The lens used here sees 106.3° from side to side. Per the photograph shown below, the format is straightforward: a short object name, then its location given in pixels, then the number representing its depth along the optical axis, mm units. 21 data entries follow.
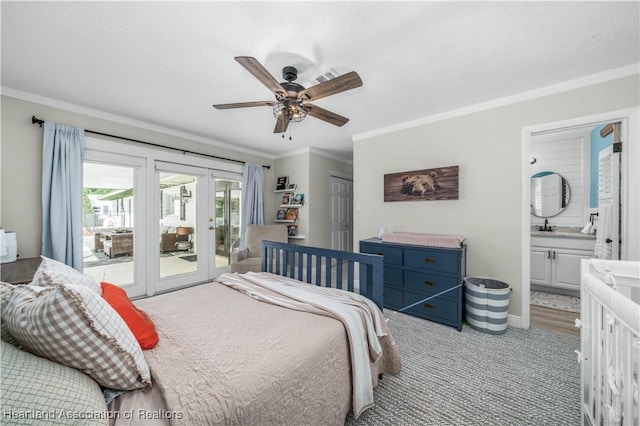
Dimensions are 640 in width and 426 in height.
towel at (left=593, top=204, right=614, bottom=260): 2396
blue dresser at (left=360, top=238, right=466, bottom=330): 2455
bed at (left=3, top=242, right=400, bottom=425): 846
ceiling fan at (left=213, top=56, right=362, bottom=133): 1541
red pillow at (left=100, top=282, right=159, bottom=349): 1120
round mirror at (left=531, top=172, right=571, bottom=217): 3742
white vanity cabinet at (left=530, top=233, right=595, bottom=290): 3172
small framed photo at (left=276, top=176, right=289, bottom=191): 4797
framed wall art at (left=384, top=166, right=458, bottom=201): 2916
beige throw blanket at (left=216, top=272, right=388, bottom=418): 1350
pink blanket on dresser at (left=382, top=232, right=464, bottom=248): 2564
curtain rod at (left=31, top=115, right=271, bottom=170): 2535
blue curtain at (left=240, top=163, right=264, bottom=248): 4438
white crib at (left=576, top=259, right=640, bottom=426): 733
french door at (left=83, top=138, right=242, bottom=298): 3074
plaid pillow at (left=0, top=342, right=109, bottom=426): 559
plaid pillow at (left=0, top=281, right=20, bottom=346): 803
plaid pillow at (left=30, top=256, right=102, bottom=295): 1080
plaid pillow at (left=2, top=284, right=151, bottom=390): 752
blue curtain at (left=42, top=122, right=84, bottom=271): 2570
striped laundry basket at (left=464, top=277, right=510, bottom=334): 2346
